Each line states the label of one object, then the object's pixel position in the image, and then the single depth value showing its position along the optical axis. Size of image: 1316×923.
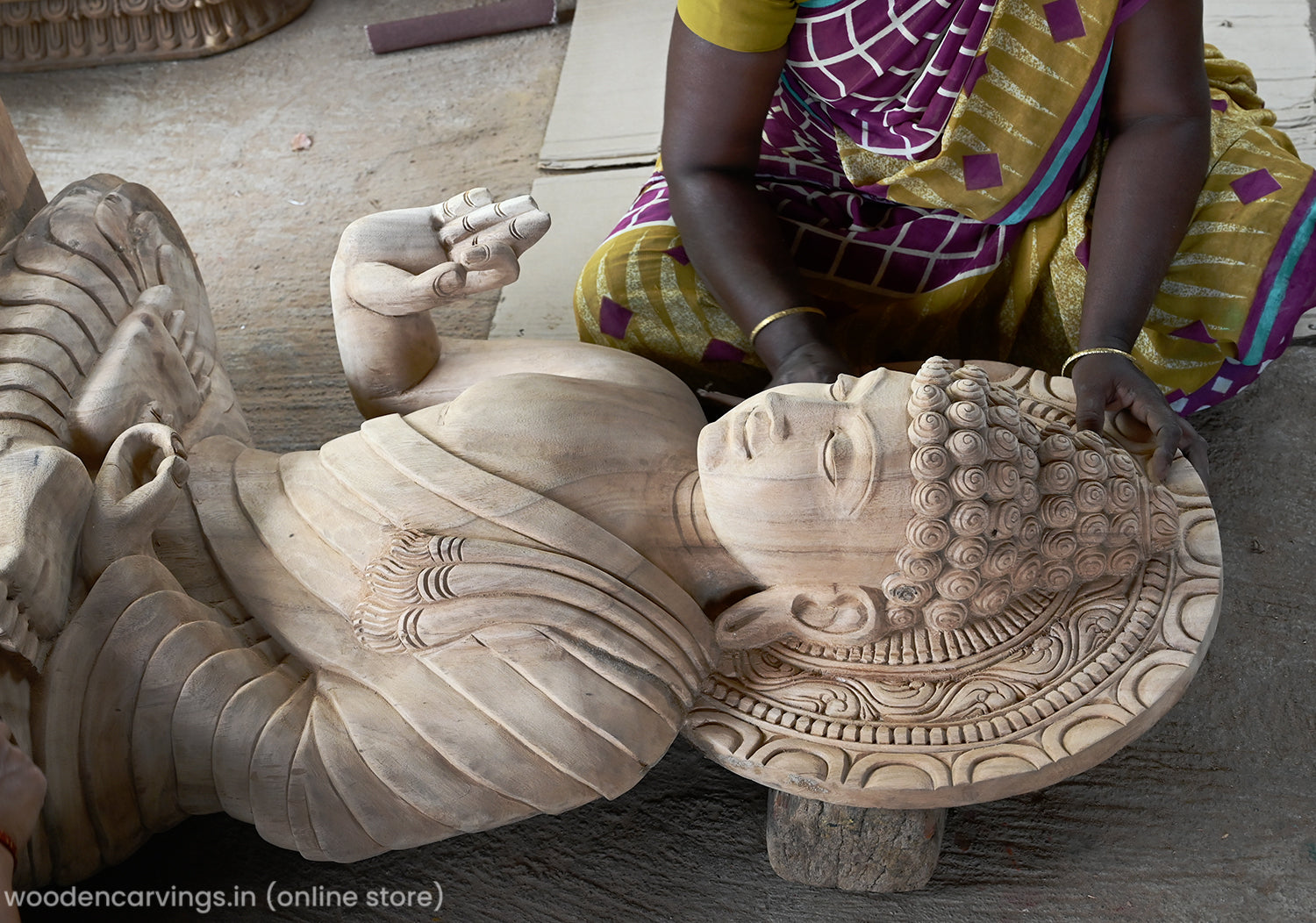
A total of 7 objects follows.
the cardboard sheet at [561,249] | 2.93
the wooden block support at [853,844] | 1.75
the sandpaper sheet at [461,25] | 3.91
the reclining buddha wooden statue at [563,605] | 1.45
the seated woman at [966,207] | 1.79
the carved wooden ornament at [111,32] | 3.90
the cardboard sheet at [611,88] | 3.40
